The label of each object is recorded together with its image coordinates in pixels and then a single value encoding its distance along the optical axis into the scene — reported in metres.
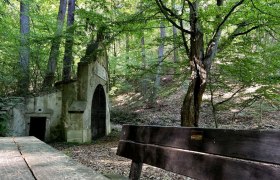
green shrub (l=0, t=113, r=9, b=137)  11.18
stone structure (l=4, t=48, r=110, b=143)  13.01
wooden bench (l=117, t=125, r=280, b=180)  1.58
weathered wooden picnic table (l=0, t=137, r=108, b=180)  2.02
